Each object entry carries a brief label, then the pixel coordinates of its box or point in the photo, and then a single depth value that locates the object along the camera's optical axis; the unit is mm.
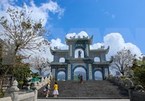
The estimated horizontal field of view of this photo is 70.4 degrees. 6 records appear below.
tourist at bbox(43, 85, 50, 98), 8989
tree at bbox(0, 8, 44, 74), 7498
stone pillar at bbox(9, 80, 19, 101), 4634
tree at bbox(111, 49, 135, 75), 18217
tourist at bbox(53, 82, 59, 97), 8717
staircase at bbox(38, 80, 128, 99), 9310
